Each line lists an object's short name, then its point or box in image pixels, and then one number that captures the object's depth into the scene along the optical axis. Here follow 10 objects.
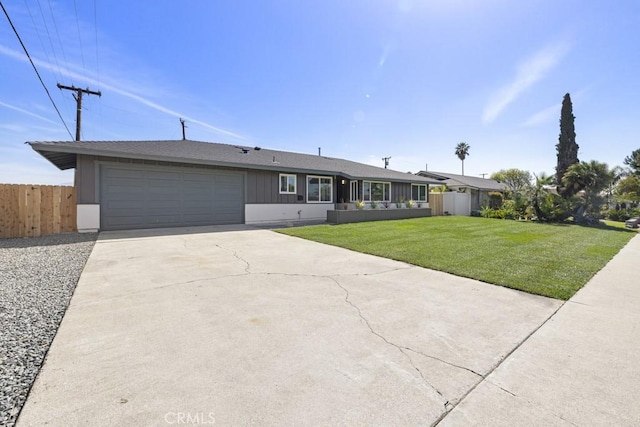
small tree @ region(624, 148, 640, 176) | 23.26
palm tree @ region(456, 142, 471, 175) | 50.84
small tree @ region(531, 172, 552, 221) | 16.23
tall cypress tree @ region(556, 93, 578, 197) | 21.27
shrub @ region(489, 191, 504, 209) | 23.89
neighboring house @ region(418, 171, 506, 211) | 23.14
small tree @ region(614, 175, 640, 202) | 22.64
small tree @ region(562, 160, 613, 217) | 17.17
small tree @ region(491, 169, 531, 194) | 27.46
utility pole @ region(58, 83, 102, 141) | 16.86
